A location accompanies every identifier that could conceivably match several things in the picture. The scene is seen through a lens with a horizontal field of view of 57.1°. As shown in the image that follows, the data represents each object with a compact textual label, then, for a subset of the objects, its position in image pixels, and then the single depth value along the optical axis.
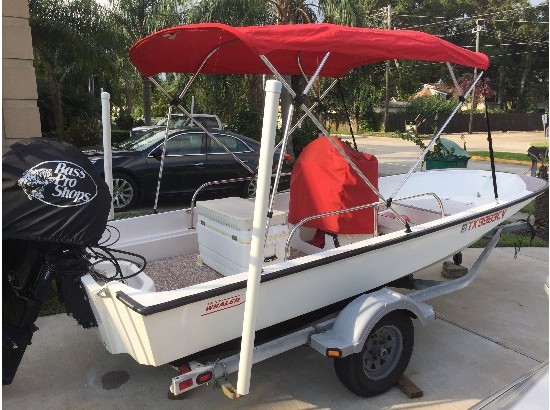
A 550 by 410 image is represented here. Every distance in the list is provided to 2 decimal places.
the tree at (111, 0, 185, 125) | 18.25
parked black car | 9.33
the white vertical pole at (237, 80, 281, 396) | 2.51
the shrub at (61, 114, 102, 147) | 22.62
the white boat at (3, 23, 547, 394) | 3.11
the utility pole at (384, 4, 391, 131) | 34.56
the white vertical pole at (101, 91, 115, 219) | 4.27
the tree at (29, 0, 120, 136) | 14.61
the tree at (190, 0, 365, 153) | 14.42
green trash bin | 9.84
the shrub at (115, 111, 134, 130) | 28.44
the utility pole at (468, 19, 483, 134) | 34.22
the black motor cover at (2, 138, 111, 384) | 3.00
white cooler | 3.92
